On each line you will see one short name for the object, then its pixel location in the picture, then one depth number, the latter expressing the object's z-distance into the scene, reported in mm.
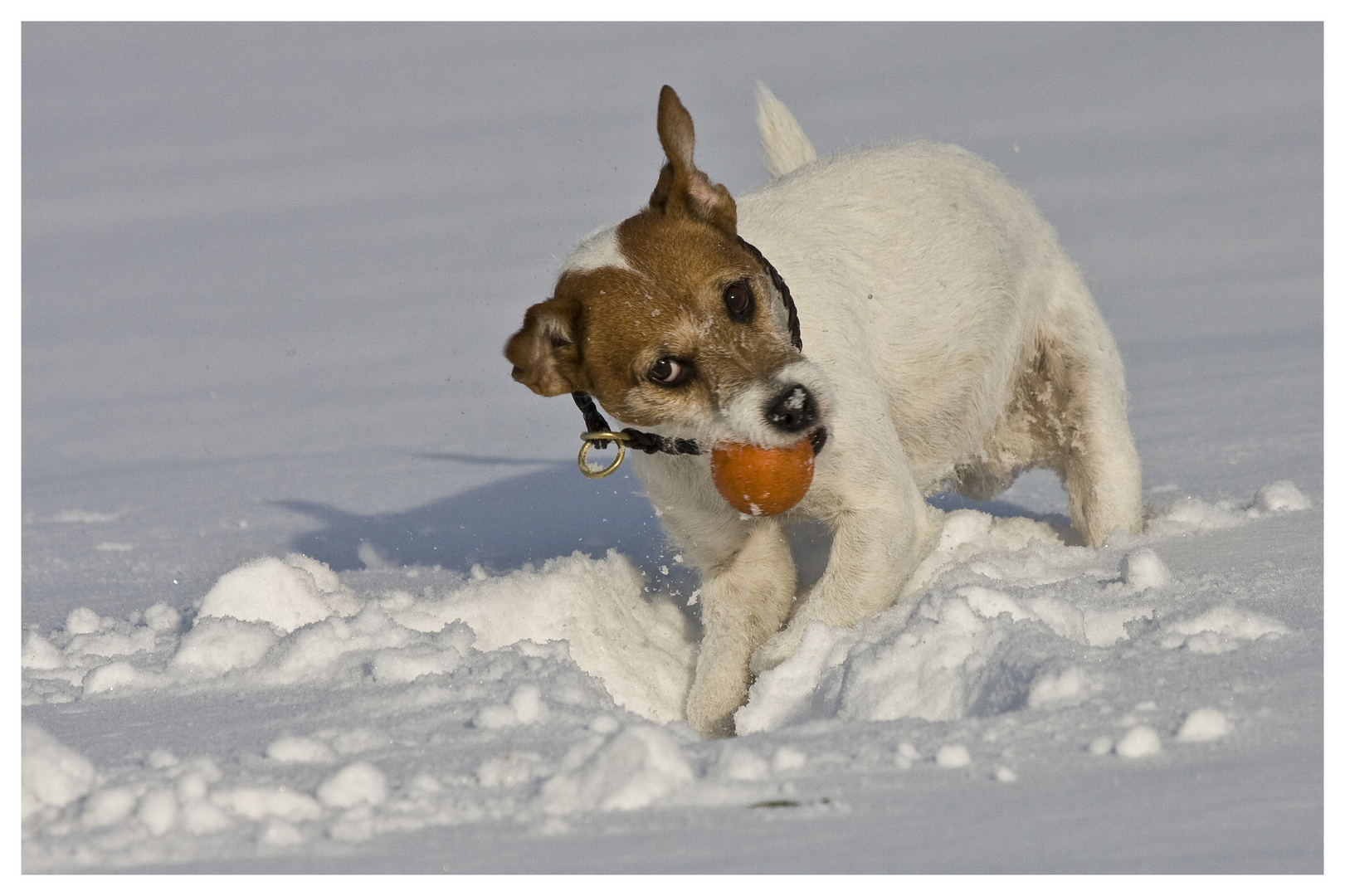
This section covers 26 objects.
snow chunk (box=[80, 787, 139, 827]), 4852
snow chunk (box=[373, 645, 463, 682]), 6398
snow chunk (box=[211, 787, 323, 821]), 4855
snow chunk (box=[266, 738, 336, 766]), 5383
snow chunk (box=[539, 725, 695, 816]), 4805
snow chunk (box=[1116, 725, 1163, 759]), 4812
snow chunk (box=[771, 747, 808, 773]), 4957
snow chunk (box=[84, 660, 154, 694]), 6762
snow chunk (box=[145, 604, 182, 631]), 7980
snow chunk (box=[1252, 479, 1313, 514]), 8734
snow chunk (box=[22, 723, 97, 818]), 4973
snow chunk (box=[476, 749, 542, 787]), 5074
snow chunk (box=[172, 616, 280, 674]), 6867
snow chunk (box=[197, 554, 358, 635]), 7645
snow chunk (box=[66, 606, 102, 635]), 8109
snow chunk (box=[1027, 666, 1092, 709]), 5258
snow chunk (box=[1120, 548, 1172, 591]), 6809
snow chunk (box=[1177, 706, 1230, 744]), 4879
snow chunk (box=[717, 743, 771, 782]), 4887
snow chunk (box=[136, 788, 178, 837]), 4793
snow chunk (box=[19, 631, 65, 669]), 7334
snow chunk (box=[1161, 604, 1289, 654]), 5781
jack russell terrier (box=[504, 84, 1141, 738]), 6805
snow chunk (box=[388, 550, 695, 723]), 7602
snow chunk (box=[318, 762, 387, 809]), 4910
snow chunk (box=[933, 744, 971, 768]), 4859
